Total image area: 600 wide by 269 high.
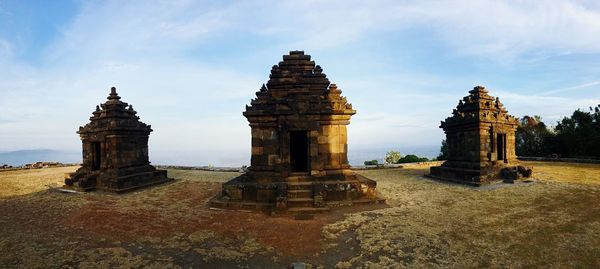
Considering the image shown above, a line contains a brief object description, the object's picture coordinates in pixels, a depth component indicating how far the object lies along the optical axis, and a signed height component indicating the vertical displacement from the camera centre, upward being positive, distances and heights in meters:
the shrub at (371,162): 24.88 -1.51
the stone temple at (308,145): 10.52 -0.02
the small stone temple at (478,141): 14.59 +0.04
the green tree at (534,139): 27.25 +0.21
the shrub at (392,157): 28.26 -1.27
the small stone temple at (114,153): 14.19 -0.34
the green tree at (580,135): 23.94 +0.47
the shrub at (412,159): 25.55 -1.32
